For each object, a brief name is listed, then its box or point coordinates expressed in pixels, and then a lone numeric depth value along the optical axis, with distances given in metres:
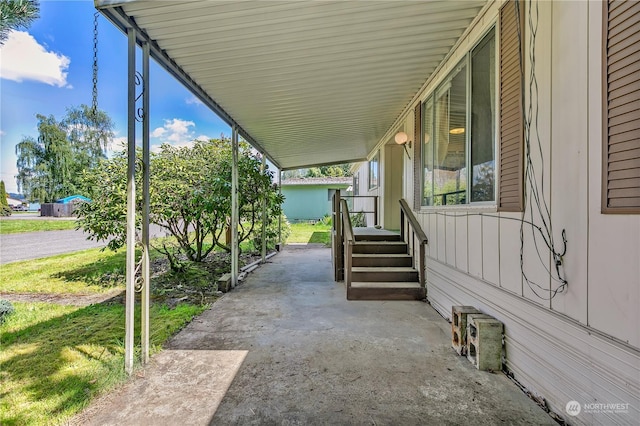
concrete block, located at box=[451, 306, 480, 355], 2.80
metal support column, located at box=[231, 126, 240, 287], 5.49
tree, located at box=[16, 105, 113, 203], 27.70
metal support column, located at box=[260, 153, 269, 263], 7.69
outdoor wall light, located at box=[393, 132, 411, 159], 5.67
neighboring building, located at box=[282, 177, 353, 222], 21.55
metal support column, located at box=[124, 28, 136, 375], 2.51
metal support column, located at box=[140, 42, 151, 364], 2.69
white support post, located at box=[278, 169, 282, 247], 10.26
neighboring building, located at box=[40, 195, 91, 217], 28.12
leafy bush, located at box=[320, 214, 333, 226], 19.48
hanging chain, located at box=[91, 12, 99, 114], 2.79
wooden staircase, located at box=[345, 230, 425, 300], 4.56
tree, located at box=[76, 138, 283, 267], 5.38
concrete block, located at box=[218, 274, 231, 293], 5.13
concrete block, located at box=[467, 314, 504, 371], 2.54
